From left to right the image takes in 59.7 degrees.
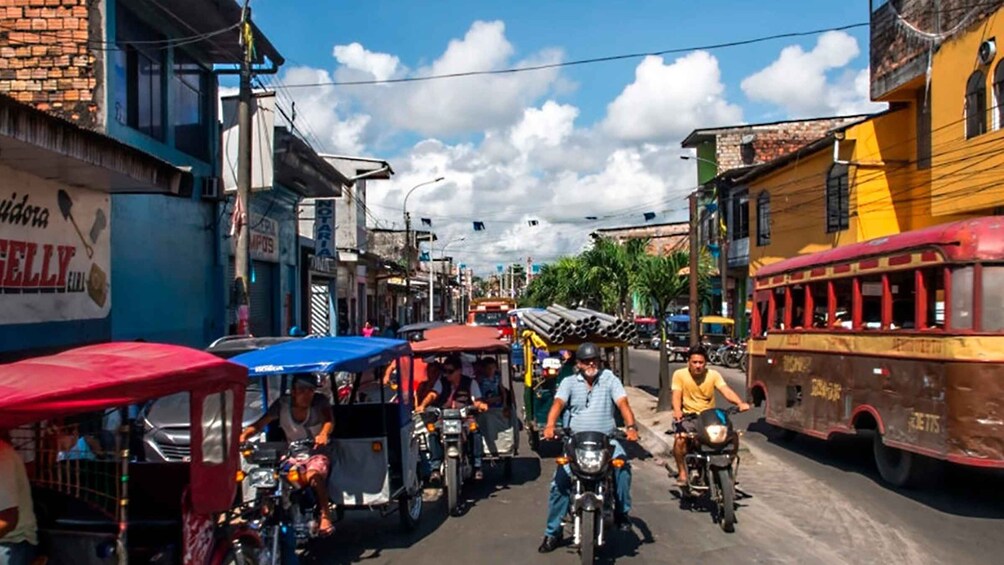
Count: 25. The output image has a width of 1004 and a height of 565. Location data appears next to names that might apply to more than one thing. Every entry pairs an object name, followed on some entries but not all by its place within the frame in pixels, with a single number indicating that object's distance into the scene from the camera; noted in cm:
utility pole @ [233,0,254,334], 1321
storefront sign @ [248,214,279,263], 2114
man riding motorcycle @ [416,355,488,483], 1011
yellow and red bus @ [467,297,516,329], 3322
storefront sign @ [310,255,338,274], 2908
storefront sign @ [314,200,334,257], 2784
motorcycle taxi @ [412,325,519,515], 916
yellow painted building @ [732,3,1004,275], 1830
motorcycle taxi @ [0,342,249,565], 413
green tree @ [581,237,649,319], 2897
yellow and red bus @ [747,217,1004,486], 841
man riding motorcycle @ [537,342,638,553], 704
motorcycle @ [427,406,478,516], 902
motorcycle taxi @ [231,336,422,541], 673
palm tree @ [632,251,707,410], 2238
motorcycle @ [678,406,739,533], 794
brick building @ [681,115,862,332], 3884
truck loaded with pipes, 1240
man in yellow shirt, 882
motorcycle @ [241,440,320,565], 596
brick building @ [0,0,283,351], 973
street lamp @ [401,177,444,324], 4319
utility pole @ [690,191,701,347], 1748
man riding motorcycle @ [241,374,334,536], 727
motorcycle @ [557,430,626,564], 648
